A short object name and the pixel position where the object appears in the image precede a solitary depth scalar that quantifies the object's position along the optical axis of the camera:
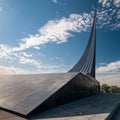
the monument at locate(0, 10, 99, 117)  4.36
